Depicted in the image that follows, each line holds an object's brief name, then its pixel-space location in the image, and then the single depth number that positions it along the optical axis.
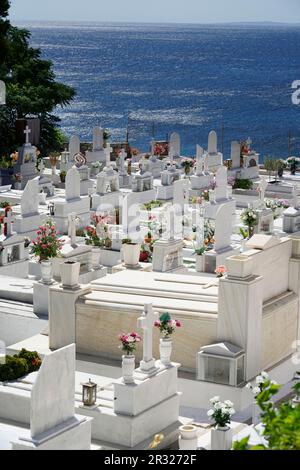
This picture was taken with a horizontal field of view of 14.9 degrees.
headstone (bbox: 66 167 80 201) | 25.52
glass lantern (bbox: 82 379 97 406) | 13.16
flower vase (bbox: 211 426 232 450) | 12.58
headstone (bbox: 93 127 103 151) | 33.62
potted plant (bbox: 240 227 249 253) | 21.80
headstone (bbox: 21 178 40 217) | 24.05
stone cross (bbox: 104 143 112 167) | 32.41
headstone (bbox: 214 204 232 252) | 19.47
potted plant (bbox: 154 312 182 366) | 13.60
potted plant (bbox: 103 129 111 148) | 38.47
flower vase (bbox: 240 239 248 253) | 20.84
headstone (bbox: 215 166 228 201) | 25.19
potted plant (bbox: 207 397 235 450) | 12.55
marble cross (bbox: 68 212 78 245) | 20.18
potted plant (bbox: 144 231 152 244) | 20.78
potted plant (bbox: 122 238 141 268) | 17.70
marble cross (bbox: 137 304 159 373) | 13.30
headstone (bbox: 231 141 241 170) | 32.19
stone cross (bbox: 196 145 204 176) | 29.88
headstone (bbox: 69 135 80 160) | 32.66
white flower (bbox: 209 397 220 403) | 12.59
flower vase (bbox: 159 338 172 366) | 13.58
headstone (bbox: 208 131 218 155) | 32.78
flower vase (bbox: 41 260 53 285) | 17.70
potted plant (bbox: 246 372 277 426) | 12.32
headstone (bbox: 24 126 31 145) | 30.06
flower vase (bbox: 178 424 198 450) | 12.68
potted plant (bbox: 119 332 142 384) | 12.85
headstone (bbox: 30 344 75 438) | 11.32
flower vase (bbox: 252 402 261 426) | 13.78
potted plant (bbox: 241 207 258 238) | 21.81
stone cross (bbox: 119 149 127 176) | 30.20
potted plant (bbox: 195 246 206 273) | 20.06
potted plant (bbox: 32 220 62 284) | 18.72
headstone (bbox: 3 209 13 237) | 21.33
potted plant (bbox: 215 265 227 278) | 16.92
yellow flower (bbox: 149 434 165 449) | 12.45
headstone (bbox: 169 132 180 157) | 34.12
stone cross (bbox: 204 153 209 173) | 30.49
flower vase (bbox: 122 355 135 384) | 12.83
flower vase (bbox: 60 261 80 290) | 15.46
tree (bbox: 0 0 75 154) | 39.98
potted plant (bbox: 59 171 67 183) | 31.41
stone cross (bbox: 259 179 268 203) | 23.97
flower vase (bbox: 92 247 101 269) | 19.66
